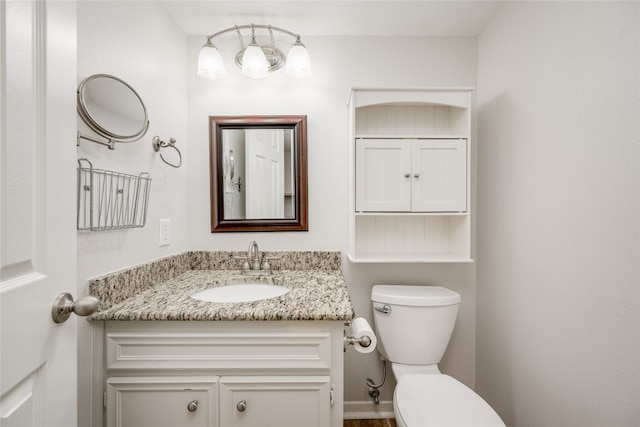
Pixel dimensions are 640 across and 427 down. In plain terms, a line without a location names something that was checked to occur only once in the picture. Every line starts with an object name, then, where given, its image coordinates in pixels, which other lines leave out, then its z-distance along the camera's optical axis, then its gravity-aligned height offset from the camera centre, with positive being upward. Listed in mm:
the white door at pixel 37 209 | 449 +6
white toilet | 1372 -545
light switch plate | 1348 -96
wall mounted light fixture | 1396 +751
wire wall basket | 908 +50
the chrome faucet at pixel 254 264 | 1473 -265
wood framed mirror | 1562 +215
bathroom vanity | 944 -505
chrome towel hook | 1283 +311
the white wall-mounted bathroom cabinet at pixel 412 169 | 1391 +212
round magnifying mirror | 911 +363
